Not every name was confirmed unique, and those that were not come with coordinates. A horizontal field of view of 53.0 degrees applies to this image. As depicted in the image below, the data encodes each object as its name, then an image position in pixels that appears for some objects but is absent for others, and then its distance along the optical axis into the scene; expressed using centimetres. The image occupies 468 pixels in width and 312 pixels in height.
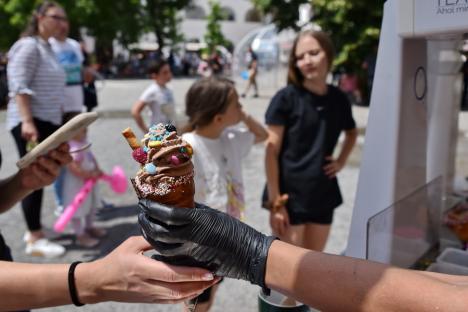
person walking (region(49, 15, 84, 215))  399
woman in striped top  341
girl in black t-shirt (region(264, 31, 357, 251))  262
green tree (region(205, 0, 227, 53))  3597
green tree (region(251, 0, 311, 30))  1271
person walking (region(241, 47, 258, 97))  1522
